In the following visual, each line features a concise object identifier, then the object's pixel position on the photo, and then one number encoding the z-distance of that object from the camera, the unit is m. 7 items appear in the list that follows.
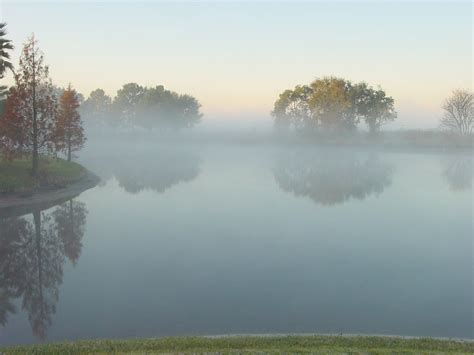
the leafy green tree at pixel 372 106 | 127.25
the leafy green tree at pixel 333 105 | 124.50
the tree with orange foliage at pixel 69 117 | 53.22
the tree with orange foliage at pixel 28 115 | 39.62
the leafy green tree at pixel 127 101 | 170.50
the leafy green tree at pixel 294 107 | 143.88
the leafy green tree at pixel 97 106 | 183.38
